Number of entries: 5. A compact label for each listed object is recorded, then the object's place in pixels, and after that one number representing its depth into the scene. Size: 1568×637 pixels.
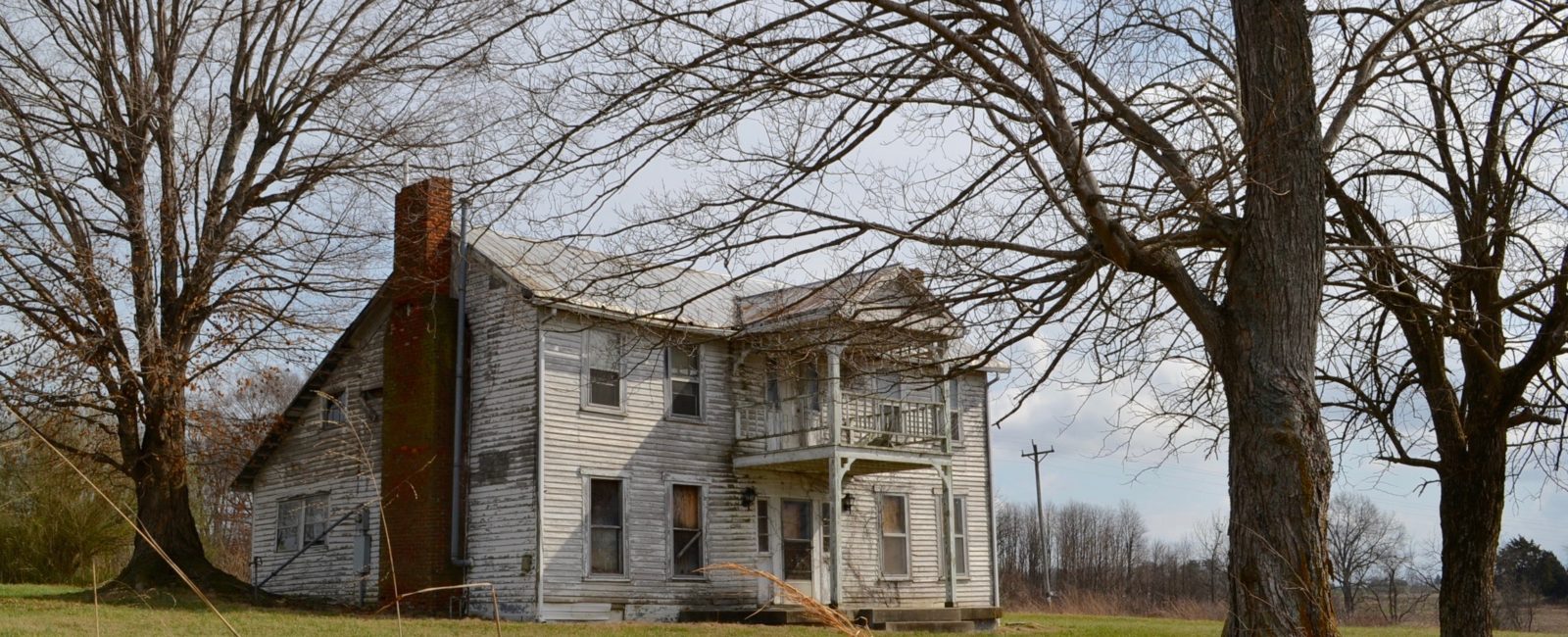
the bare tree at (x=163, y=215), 20.22
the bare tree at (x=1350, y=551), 46.28
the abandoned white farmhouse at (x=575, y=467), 20.92
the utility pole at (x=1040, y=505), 47.12
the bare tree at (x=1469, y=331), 10.52
